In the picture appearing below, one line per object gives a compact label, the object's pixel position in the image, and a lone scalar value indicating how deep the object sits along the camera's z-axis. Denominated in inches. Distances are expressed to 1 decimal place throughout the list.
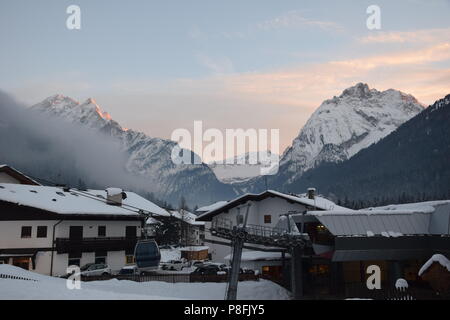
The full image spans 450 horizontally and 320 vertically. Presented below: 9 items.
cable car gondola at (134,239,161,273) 1246.3
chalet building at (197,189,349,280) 2203.2
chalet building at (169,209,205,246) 5129.4
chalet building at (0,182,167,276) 1800.0
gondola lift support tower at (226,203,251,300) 1160.2
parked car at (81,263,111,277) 1657.2
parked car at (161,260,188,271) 2156.7
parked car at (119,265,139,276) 1813.7
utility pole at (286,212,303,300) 1346.0
